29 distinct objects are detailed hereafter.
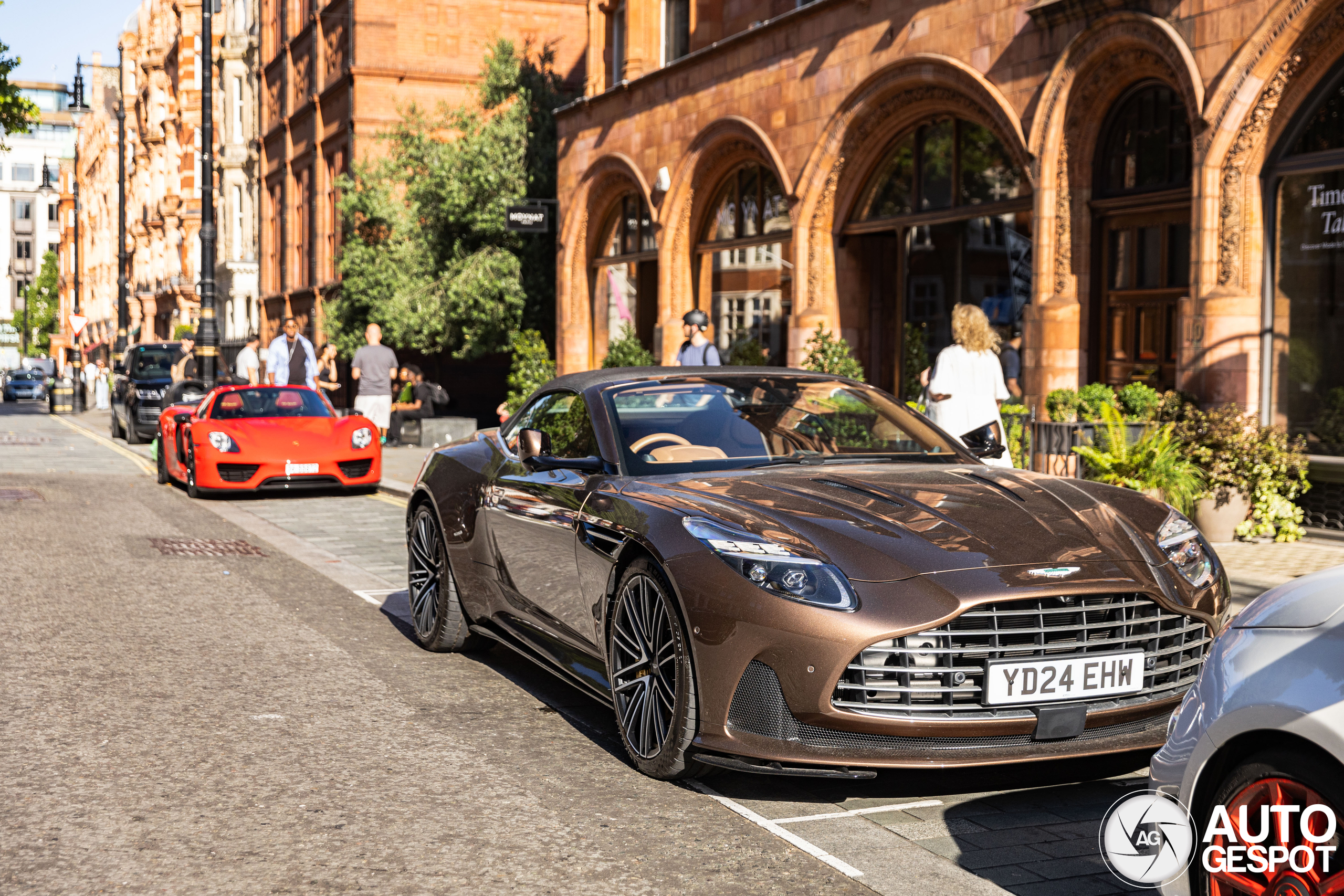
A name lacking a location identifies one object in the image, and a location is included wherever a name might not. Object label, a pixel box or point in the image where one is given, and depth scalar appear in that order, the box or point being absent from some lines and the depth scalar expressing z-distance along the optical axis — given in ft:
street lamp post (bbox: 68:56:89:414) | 157.28
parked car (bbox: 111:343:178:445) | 87.04
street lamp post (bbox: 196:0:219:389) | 79.56
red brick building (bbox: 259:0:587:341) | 117.08
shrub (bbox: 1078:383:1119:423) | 41.65
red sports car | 50.52
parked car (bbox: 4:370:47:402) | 222.48
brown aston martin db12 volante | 14.21
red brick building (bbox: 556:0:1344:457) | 39.40
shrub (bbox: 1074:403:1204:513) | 36.83
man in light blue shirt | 64.28
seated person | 77.25
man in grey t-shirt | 62.28
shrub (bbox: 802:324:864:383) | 56.95
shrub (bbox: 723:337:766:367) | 66.59
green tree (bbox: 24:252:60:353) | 416.26
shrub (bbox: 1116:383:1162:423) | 40.47
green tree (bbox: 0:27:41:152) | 83.35
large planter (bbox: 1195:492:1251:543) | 37.14
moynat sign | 79.56
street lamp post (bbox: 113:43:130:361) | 144.36
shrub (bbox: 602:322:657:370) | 76.95
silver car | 9.18
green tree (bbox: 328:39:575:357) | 88.58
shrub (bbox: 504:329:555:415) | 83.87
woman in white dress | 33.47
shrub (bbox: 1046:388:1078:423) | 42.86
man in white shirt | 71.36
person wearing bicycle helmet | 51.55
